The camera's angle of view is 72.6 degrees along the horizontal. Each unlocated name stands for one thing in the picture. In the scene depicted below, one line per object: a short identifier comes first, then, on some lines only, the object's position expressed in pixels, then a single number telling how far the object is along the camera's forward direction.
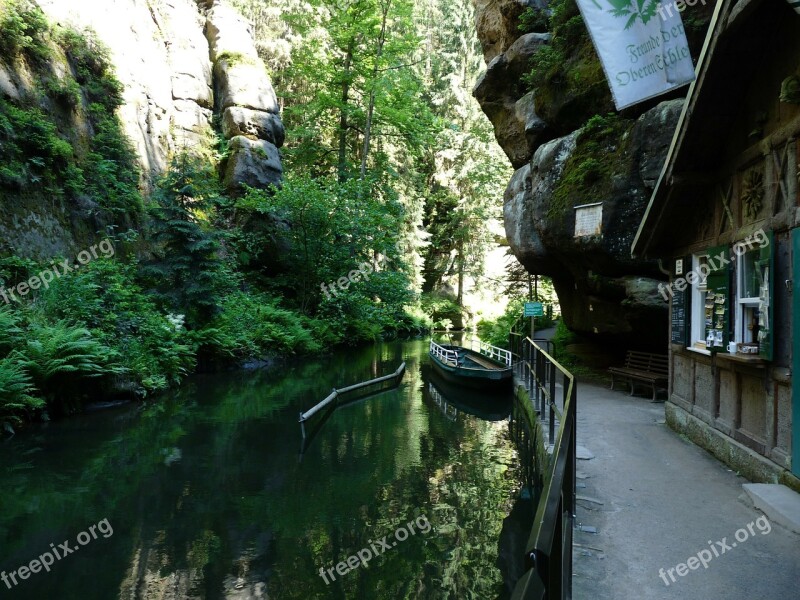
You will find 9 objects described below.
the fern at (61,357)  10.88
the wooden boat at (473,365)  15.84
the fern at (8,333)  10.94
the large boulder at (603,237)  12.10
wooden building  5.74
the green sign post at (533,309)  17.07
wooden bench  11.98
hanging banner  7.98
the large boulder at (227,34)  29.69
